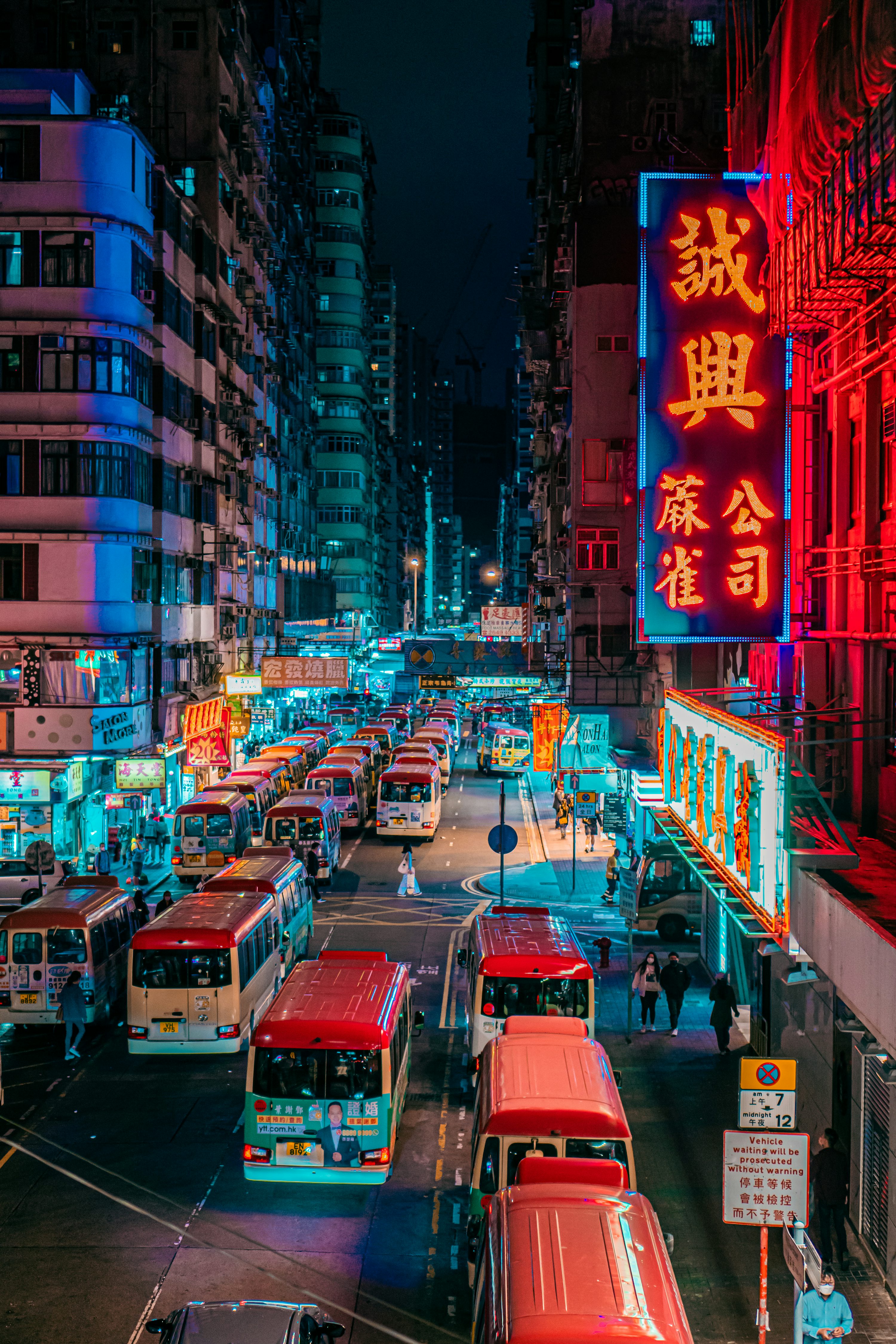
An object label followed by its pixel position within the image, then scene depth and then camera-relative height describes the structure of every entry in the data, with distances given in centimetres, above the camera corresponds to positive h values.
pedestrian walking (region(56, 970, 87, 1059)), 2019 -595
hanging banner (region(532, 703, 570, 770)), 3828 -259
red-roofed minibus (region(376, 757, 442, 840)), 4228 -531
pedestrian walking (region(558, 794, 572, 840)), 4259 -583
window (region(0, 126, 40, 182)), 3847 +1553
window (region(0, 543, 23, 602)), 3931 +245
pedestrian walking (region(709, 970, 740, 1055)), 2045 -604
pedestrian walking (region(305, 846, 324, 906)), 3434 -606
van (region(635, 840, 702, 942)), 2878 -591
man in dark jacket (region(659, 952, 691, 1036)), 2173 -594
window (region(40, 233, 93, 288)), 3881 +1234
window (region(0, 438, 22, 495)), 3916 +583
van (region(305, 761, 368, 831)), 4419 -498
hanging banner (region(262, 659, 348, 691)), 4859 -95
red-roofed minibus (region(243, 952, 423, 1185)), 1452 -536
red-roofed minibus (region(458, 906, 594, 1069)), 1839 -508
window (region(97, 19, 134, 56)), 5588 +2788
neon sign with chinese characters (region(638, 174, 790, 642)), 1995 +389
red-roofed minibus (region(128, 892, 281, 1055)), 1953 -544
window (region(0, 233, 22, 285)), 3881 +1234
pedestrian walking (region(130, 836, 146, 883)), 3469 -611
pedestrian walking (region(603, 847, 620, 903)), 3325 -623
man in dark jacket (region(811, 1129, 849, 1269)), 1324 -585
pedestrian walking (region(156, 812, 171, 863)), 4012 -619
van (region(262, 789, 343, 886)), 3506 -512
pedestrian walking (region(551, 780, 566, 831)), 4378 -547
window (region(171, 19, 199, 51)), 5666 +2835
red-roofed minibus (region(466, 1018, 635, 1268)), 1252 -483
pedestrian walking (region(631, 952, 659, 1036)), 2194 -598
